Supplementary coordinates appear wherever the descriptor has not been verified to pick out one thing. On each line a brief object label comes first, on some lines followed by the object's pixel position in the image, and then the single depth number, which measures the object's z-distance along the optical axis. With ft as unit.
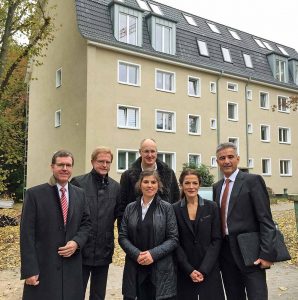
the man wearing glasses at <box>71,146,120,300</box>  14.32
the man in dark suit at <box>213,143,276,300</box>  12.76
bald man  15.21
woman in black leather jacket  12.68
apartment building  68.28
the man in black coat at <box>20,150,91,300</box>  12.21
